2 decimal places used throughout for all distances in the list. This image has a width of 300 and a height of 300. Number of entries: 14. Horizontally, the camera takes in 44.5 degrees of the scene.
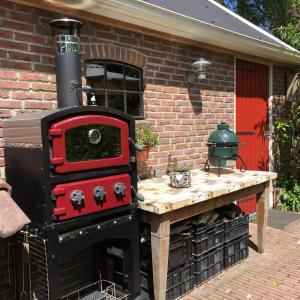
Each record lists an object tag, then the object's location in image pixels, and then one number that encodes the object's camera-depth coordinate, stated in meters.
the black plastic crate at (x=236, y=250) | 4.29
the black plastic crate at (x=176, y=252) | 3.50
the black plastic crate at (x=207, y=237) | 3.84
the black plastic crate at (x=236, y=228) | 4.25
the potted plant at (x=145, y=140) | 3.95
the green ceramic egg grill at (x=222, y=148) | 4.45
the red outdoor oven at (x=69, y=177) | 2.52
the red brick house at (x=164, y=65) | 3.26
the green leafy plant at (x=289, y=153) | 6.99
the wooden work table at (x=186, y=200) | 3.17
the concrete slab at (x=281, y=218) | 5.88
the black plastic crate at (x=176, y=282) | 3.49
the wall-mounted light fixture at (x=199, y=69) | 4.83
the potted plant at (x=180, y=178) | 3.73
